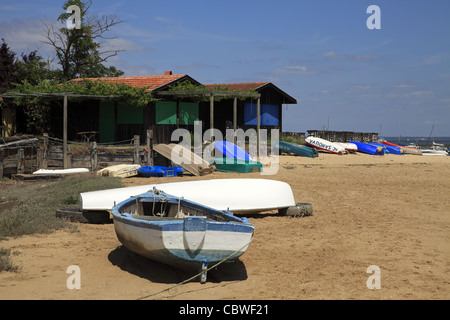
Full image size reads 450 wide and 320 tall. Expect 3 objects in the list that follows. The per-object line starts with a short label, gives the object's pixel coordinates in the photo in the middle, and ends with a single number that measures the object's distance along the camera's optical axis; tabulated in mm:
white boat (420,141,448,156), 38800
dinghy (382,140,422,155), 34156
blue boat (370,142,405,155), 33366
